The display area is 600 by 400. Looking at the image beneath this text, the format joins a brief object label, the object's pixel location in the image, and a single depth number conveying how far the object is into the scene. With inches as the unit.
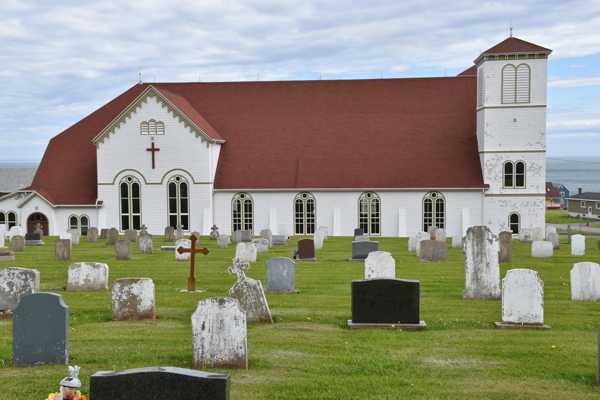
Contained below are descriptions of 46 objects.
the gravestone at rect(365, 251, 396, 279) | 752.3
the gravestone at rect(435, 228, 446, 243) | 1375.7
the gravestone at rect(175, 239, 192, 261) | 1051.9
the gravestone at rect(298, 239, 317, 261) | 1073.5
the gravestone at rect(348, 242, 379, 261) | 1045.8
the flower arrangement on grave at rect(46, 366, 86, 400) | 299.4
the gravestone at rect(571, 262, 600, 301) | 682.2
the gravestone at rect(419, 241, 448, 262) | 1045.2
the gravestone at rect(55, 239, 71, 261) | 1072.8
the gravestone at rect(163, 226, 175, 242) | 1499.8
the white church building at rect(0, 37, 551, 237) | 1647.4
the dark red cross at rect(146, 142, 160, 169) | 1689.2
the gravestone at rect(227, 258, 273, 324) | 561.3
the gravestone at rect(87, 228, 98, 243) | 1485.0
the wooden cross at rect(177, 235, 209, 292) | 737.6
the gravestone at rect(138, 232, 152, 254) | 1186.6
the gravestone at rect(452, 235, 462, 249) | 1316.4
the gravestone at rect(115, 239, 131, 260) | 1074.1
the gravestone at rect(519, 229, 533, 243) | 1476.4
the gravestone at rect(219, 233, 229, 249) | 1298.0
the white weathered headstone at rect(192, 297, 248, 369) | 425.7
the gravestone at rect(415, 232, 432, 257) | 1181.2
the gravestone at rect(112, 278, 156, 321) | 574.6
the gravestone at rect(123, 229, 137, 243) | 1412.4
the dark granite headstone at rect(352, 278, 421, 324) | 539.8
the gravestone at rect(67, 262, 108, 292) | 739.4
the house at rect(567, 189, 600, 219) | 3412.9
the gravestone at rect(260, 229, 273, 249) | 1395.2
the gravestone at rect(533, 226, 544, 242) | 1445.6
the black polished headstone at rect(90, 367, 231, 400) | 290.8
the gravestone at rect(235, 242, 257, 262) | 1027.9
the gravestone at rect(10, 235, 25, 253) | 1237.3
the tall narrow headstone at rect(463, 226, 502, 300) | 686.5
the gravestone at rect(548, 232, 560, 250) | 1317.7
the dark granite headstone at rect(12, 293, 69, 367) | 434.6
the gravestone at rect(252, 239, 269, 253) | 1195.7
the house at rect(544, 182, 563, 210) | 4480.8
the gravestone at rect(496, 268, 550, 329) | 546.0
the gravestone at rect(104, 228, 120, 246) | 1382.9
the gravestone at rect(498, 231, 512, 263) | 1017.5
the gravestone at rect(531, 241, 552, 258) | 1113.4
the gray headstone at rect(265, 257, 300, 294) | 730.8
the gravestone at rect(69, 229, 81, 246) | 1403.8
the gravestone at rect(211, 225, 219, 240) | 1517.0
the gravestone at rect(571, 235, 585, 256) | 1159.6
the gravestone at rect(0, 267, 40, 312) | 602.5
